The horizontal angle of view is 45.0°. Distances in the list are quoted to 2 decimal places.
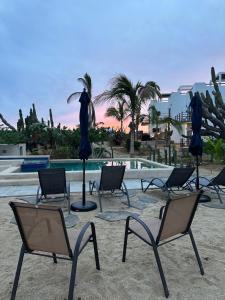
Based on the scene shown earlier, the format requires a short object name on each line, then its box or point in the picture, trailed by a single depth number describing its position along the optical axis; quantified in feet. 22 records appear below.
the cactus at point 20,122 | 89.81
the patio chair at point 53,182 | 19.44
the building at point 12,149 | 60.08
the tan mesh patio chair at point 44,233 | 8.77
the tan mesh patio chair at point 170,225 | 9.55
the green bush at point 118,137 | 92.12
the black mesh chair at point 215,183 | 21.44
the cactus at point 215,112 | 44.73
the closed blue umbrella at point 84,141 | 18.52
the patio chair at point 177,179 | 21.48
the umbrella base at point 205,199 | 20.96
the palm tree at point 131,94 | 52.34
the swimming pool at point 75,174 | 27.53
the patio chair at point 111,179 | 20.56
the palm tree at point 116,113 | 84.94
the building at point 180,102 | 114.74
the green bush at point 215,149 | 41.78
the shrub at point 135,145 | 78.22
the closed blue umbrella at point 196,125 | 20.88
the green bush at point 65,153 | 52.42
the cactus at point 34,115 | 90.04
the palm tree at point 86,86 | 58.44
